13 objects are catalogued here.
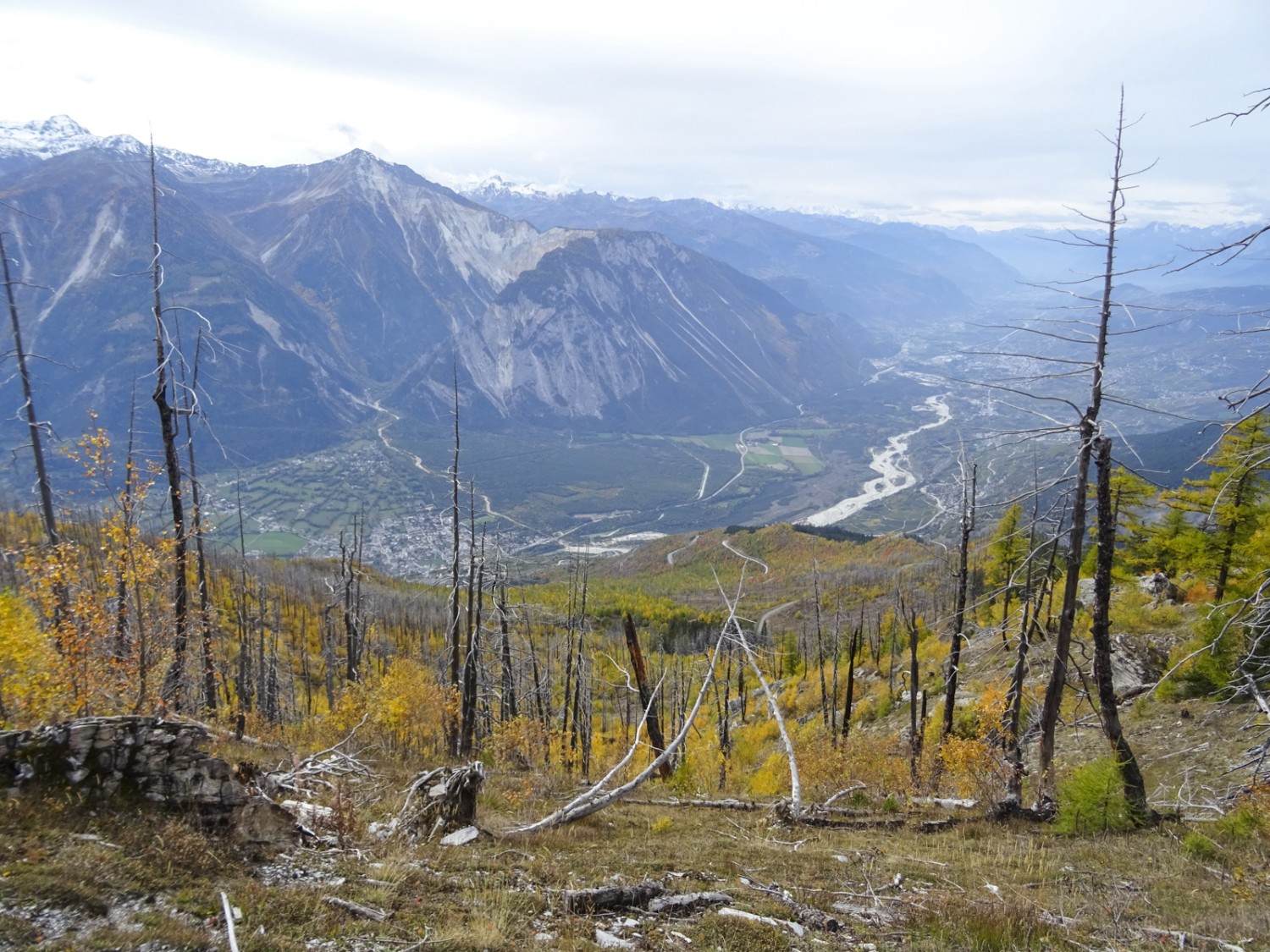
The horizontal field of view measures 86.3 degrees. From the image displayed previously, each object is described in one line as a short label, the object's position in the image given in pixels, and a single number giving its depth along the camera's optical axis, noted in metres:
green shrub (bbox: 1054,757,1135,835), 14.67
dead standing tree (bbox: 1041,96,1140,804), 14.35
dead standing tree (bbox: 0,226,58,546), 20.47
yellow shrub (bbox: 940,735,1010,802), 19.47
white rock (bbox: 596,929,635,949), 7.59
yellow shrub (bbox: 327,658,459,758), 30.20
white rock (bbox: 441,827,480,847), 11.55
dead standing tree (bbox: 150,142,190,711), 18.77
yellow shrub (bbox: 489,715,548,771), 28.73
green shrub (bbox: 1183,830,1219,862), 12.21
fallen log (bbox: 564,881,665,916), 8.85
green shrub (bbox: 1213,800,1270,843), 12.66
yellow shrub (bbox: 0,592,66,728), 13.94
